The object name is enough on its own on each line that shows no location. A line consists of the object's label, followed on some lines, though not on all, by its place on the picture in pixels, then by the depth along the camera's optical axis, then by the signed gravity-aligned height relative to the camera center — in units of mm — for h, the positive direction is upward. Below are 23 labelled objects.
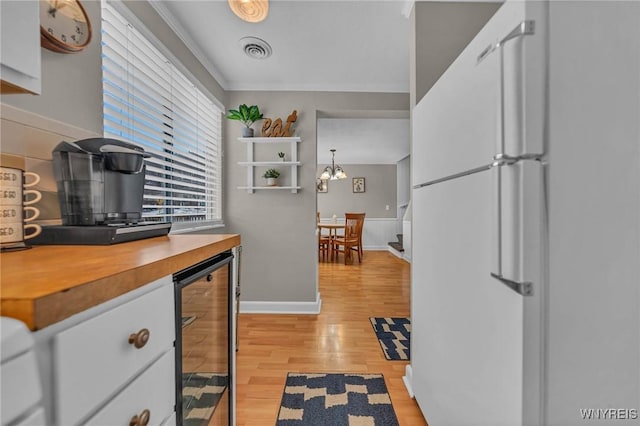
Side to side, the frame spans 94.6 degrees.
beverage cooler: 825 -446
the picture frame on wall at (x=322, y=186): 8172 +714
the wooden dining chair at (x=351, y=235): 6078 -504
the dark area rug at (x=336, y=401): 1532 -1078
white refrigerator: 708 -60
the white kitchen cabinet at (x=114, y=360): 427 -265
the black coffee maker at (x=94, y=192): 899 +72
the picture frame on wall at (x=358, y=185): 8180 +734
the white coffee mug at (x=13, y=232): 757 -52
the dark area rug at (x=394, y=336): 2221 -1065
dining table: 6121 -541
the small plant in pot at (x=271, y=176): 3033 +366
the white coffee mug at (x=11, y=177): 748 +92
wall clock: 1069 +721
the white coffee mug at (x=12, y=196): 757 +43
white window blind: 1513 +593
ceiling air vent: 2268 +1313
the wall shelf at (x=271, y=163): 3006 +501
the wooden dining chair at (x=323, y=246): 6285 -761
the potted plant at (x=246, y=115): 2906 +955
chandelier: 6727 +859
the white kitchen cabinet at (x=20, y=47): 697 +409
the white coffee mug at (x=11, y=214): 761 -5
